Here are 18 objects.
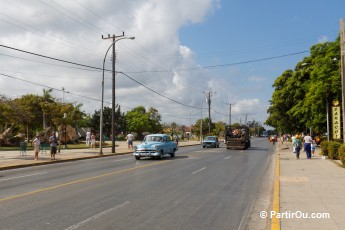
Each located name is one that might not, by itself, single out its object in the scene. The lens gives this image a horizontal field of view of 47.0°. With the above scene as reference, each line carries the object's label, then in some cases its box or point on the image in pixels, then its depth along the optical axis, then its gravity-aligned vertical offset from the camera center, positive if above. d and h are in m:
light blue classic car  25.78 -0.55
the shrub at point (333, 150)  23.84 -0.71
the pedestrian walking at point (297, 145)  25.90 -0.44
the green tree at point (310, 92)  34.06 +5.06
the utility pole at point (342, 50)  21.02 +4.67
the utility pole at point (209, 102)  78.37 +7.32
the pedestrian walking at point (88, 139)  50.44 -0.12
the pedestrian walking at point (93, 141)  42.72 -0.26
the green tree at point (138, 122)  98.75 +4.12
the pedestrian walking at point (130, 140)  41.48 -0.15
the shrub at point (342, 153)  18.67 -0.70
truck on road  42.47 +0.16
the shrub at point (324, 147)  26.80 -0.63
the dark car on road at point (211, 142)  48.11 -0.49
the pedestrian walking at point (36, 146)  24.51 -0.45
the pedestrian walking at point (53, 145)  24.73 -0.40
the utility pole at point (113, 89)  34.69 +4.37
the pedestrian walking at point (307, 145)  25.42 -0.43
